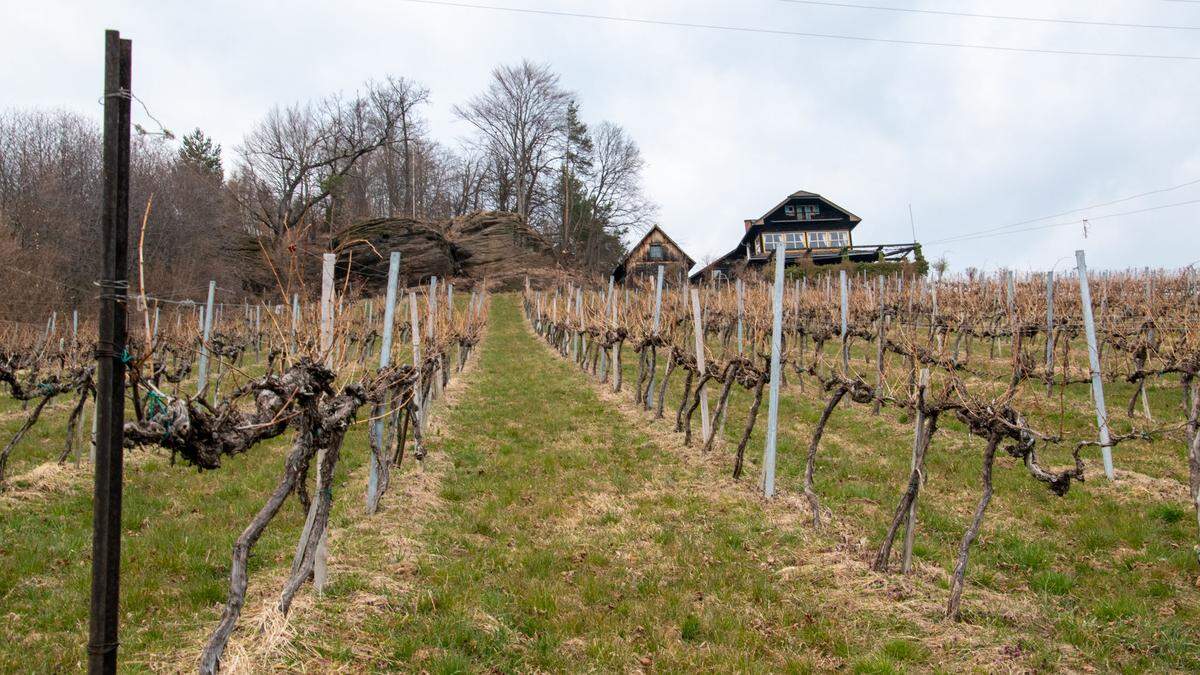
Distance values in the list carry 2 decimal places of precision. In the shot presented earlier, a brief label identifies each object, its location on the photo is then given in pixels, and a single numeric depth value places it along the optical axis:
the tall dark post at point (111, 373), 2.58
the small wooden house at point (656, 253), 46.61
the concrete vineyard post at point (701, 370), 8.70
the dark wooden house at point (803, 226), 41.69
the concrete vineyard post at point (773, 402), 6.70
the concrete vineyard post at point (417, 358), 8.00
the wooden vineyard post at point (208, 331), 8.81
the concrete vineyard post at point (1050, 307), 9.48
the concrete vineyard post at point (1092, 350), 7.13
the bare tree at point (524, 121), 46.41
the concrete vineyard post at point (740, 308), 14.29
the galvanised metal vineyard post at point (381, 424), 5.85
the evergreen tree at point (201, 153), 36.38
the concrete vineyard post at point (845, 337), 12.62
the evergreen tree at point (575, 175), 47.50
